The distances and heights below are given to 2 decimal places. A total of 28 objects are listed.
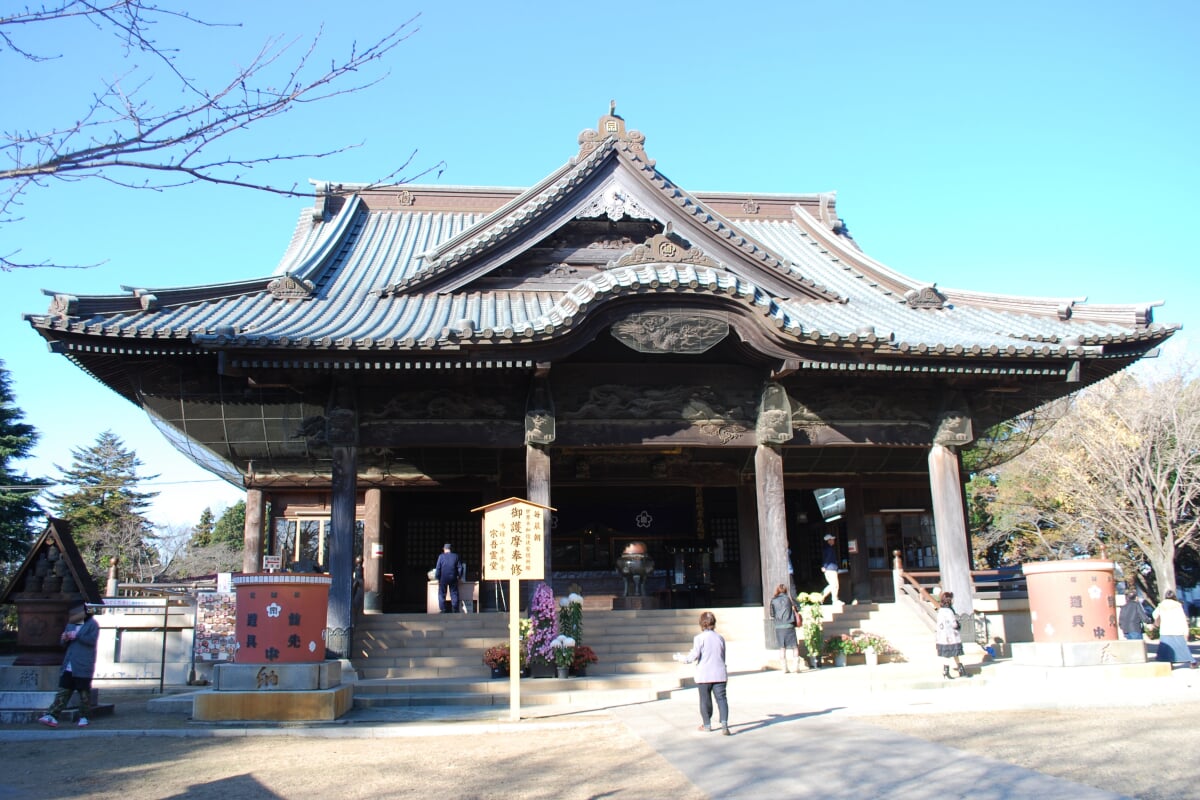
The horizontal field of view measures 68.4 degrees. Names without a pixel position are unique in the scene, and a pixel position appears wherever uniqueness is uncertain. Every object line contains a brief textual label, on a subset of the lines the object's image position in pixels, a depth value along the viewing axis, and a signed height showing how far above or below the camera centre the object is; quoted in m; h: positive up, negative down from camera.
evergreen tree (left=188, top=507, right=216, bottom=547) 55.62 +3.99
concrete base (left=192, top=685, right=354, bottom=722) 10.17 -1.32
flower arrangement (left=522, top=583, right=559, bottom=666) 12.83 -0.65
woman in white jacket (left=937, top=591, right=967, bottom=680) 12.78 -0.94
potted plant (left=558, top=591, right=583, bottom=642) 13.33 -0.51
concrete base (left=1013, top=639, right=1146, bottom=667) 11.51 -1.09
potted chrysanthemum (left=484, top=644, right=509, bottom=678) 12.68 -1.06
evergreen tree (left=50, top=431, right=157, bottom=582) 41.53 +4.06
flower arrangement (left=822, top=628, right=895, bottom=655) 14.01 -1.09
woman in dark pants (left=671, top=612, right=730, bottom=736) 8.95 -0.89
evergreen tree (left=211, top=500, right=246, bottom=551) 58.91 +4.25
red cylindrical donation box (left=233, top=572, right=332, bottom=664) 10.56 -0.35
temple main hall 13.76 +3.35
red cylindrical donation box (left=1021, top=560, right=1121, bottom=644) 11.71 -0.43
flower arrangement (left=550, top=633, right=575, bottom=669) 12.74 -0.97
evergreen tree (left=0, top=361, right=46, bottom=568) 33.53 +4.00
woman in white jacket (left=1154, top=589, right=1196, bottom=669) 13.88 -1.06
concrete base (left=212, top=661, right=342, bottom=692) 10.38 -1.01
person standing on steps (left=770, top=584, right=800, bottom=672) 13.25 -0.64
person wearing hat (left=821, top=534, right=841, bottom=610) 17.08 +0.18
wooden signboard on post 11.08 +0.53
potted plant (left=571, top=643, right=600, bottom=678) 12.96 -1.12
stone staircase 11.71 -1.16
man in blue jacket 17.20 +0.21
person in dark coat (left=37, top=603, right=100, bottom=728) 10.72 -0.87
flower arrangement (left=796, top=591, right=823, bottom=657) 13.84 -0.75
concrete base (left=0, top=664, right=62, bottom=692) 11.37 -1.04
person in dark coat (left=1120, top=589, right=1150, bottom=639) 16.27 -0.94
